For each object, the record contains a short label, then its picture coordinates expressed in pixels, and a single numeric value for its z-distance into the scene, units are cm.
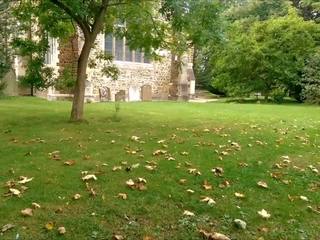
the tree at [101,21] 745
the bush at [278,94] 1731
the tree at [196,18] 677
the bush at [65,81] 887
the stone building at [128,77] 1660
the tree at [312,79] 1584
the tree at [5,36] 1331
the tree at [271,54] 1655
